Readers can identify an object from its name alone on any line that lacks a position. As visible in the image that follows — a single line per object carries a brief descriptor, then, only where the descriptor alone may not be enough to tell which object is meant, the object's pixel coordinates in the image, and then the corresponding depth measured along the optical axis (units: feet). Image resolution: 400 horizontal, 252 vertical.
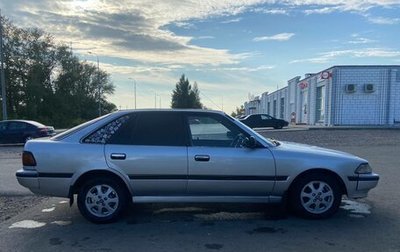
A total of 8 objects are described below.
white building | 121.39
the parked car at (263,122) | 118.01
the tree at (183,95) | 318.04
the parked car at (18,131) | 68.03
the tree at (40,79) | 166.61
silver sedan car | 18.02
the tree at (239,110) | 429.34
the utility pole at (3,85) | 92.71
